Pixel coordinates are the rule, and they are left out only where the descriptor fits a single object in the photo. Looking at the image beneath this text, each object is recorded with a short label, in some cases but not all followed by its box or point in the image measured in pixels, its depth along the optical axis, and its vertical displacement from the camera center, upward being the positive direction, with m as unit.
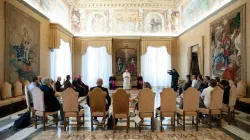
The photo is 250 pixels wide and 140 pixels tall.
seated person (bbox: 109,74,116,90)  15.95 -1.05
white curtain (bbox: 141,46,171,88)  17.36 +0.32
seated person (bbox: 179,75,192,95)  8.24 -0.62
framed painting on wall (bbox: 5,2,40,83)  7.45 +1.08
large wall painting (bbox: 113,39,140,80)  17.31 +1.14
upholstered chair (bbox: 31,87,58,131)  5.13 -0.85
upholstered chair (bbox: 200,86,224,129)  5.27 -0.92
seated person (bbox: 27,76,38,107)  5.88 -0.44
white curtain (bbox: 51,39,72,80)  11.80 +0.63
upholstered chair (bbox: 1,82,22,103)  6.93 -0.77
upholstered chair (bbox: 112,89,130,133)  5.02 -0.85
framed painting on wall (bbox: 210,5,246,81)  7.84 +1.04
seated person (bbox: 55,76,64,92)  9.87 -0.78
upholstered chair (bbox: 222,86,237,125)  5.63 -1.05
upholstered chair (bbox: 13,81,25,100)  7.62 -0.74
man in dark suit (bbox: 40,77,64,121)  5.30 -0.74
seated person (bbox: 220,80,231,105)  5.95 -0.65
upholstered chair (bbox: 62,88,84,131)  5.09 -0.87
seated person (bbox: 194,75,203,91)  7.59 -0.55
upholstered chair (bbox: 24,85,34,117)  5.71 -0.81
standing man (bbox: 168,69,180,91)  13.56 -0.63
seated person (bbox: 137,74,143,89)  16.19 -1.01
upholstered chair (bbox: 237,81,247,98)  7.41 -0.76
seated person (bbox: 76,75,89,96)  11.76 -1.00
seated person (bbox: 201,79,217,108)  5.39 -0.66
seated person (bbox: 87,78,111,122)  5.48 -0.54
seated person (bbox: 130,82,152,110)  5.37 -0.85
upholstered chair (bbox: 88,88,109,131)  5.08 -0.83
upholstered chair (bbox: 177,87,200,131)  5.13 -0.87
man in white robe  16.05 -0.83
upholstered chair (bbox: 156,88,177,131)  5.09 -0.87
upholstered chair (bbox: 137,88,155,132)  5.03 -0.88
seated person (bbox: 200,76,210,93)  7.36 -0.53
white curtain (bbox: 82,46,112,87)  17.14 +0.45
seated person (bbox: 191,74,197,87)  8.57 -0.53
